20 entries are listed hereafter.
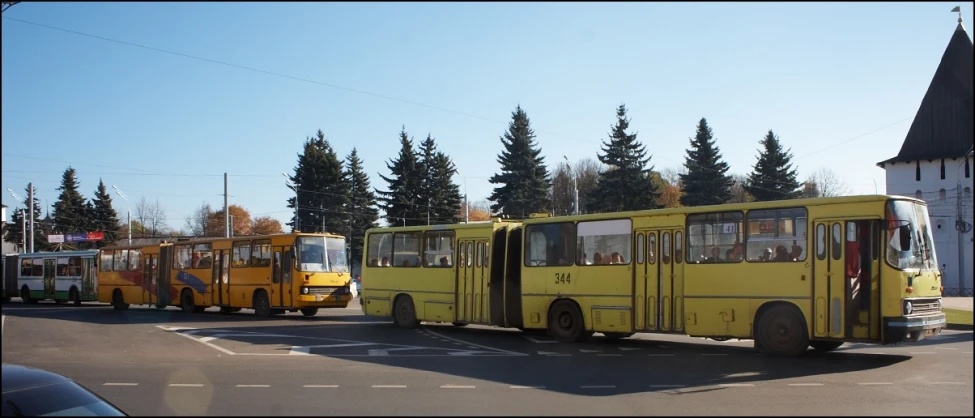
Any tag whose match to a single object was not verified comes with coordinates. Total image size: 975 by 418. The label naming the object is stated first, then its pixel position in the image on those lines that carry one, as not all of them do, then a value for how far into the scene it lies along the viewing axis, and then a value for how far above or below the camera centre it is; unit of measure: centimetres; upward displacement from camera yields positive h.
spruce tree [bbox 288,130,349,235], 5656 +377
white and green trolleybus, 4091 -209
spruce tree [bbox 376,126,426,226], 4262 +278
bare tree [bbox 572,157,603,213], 6243 +582
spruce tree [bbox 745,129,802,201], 5078 +456
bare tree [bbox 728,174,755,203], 5444 +396
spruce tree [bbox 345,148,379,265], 5634 +248
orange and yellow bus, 2705 -136
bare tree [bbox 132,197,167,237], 7829 +188
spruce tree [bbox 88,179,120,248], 7406 +251
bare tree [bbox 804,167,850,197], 4662 +379
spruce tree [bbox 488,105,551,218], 4884 +423
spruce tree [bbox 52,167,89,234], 6921 +300
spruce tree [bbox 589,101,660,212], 4894 +400
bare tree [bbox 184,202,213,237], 8290 +243
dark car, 520 -114
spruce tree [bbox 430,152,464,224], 4319 +290
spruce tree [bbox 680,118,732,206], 5072 +467
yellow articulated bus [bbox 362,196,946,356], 1312 -66
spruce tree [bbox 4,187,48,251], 7188 +93
